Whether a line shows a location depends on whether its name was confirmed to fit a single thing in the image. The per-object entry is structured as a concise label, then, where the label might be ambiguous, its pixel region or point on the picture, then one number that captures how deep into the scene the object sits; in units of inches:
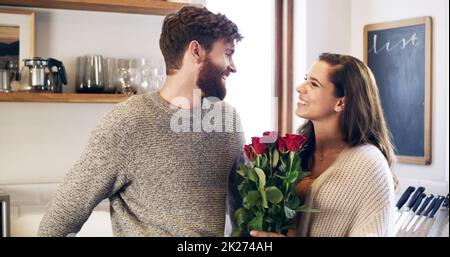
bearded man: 100.7
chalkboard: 150.1
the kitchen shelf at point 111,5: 157.0
